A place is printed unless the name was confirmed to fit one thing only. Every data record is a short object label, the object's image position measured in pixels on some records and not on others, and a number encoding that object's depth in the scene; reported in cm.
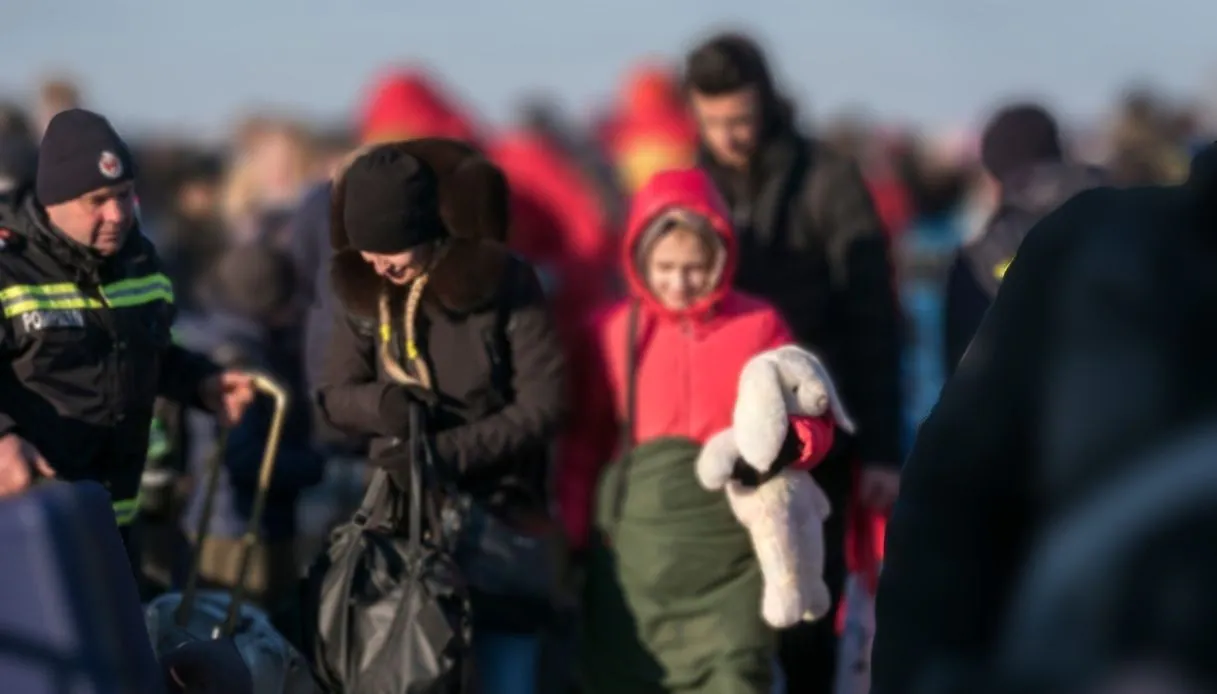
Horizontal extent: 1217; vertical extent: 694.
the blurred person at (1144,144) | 2211
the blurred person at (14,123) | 1416
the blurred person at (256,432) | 1341
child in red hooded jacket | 1123
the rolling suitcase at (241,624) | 1020
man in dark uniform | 1010
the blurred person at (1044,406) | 408
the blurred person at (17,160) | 1196
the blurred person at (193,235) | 2108
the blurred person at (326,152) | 2091
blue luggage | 831
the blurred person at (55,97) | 1661
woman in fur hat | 1070
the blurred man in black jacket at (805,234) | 1291
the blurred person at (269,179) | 1961
